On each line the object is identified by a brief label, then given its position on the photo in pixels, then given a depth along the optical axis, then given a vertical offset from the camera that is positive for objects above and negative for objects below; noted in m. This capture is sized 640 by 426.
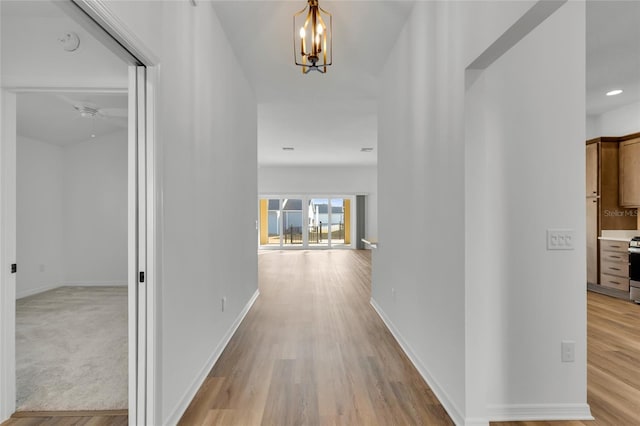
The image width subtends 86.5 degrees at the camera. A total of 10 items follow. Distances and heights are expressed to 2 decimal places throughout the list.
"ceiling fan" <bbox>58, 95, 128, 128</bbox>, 4.18 +1.39
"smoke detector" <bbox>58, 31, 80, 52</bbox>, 2.17 +1.10
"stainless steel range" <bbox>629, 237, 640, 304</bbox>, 4.66 -0.76
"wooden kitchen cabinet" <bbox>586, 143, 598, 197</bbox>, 5.38 +0.70
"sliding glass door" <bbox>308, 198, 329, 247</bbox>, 12.02 -0.31
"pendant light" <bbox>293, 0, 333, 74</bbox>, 2.08 +1.09
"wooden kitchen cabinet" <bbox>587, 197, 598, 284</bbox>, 5.31 -0.45
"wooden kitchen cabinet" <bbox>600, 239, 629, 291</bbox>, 4.87 -0.75
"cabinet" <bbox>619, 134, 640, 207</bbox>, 5.06 +0.63
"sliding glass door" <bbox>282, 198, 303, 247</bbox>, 11.96 -0.27
